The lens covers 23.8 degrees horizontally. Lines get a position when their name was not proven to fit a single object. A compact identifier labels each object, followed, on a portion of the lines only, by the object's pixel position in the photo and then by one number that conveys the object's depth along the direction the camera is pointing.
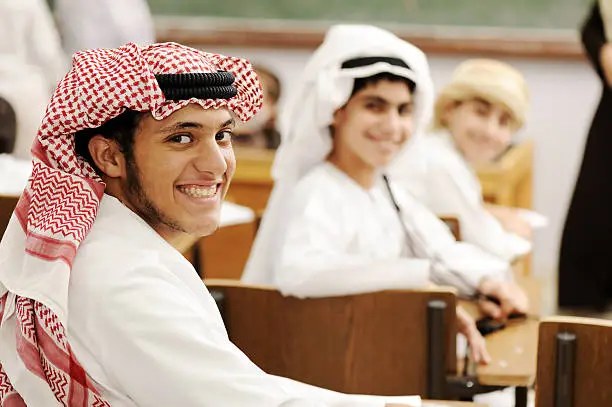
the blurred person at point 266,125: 7.31
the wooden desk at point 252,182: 6.17
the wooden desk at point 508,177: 6.20
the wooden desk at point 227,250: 5.32
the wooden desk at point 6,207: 3.57
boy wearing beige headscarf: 4.68
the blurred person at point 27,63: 4.62
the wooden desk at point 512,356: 3.07
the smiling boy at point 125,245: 1.98
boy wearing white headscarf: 3.73
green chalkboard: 8.09
